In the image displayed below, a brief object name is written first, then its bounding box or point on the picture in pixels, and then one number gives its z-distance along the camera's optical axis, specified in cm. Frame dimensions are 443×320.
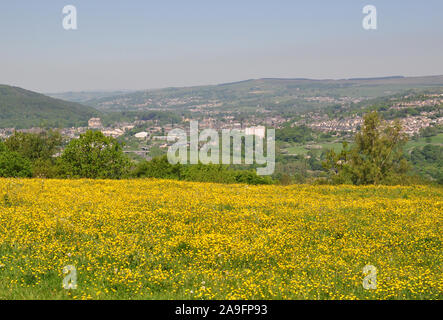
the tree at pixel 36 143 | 6122
